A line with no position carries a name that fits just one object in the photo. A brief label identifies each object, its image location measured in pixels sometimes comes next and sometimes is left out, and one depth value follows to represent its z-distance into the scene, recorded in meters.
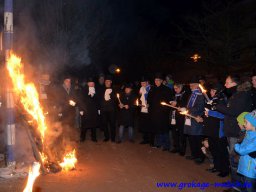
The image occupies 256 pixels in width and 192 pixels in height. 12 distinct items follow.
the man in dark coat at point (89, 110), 7.58
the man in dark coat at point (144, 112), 7.19
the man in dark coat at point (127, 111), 7.63
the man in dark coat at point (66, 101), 6.42
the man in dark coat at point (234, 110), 4.05
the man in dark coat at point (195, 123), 5.48
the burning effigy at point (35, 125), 4.71
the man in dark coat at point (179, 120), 6.02
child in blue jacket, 3.38
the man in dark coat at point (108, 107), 7.63
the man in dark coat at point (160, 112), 6.60
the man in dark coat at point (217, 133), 4.69
